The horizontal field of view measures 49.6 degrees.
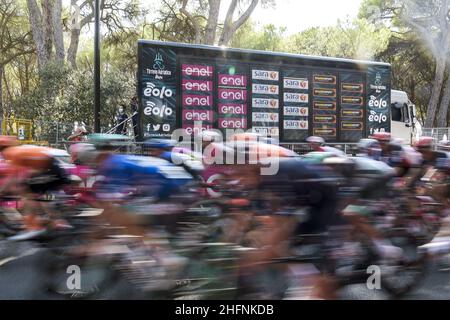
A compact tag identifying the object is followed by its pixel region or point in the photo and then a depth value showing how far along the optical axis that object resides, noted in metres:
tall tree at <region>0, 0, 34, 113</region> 26.55
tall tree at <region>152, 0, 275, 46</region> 22.83
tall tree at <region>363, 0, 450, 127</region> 29.89
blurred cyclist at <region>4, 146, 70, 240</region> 5.57
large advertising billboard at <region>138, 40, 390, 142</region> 10.88
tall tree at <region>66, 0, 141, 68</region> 24.30
